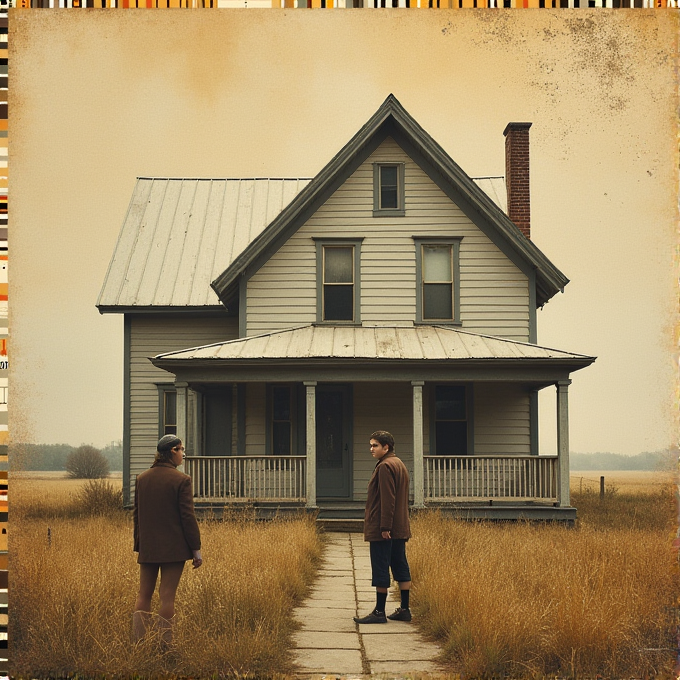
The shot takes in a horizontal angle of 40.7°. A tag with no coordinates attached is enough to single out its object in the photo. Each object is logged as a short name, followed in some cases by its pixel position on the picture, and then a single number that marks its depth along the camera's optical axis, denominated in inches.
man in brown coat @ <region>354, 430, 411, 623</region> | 351.9
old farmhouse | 697.0
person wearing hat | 281.1
